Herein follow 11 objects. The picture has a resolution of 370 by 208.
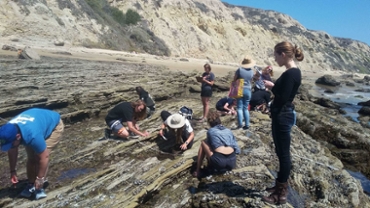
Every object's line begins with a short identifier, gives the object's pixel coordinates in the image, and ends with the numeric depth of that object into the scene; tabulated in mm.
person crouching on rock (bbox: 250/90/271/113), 10789
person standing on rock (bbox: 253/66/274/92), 9008
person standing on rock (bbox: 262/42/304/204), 4266
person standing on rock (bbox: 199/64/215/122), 9562
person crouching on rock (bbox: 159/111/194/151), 6757
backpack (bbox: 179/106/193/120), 8141
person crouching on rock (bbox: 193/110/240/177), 5578
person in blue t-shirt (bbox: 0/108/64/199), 4070
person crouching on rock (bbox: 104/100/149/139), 7080
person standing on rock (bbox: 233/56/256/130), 7734
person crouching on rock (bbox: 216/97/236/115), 10297
